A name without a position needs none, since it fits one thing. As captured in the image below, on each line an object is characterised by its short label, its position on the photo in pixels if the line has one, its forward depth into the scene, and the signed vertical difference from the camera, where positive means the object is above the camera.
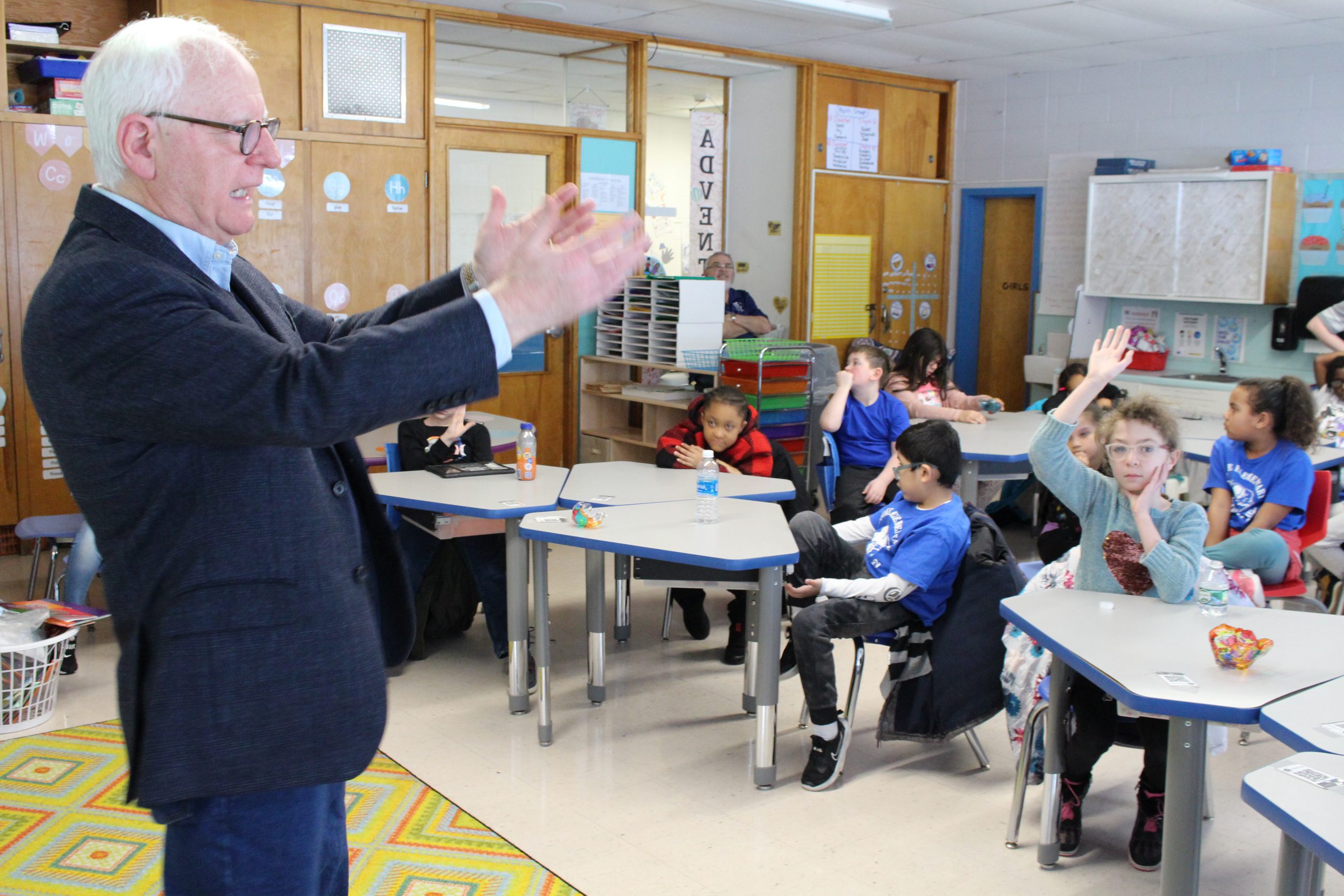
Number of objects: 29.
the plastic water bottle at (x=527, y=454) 4.18 -0.59
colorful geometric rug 2.72 -1.40
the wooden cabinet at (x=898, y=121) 8.13 +1.32
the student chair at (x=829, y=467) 4.96 -0.74
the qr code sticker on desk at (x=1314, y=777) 1.62 -0.67
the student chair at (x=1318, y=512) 3.86 -0.69
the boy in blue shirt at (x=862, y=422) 4.91 -0.54
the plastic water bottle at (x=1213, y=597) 2.62 -0.67
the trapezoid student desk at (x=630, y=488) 3.96 -0.70
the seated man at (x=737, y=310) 7.37 -0.10
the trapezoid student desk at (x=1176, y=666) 2.10 -0.71
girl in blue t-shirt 3.82 -0.54
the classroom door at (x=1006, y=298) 8.72 +0.02
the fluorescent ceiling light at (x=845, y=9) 6.10 +1.54
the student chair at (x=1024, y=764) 2.90 -1.17
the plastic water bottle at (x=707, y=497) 3.58 -0.63
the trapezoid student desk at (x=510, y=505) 3.73 -0.70
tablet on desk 4.30 -0.68
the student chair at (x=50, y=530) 4.38 -0.95
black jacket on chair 3.21 -1.01
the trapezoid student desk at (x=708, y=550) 3.20 -0.71
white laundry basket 3.54 -1.25
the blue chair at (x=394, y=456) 4.65 -0.68
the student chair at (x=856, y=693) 3.42 -1.20
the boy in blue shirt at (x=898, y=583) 3.26 -0.82
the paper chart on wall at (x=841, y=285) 8.24 +0.08
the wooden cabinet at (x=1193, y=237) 6.79 +0.41
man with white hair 1.09 -0.13
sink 7.18 -0.47
